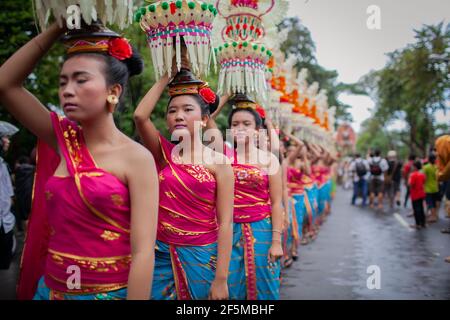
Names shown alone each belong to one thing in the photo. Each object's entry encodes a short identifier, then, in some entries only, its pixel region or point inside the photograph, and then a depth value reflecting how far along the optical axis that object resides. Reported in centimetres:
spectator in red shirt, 1288
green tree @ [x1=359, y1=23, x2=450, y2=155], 1612
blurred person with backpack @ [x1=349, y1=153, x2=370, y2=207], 1997
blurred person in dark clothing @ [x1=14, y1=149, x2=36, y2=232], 897
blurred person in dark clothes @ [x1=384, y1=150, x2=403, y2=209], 1902
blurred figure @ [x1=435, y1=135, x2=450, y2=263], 651
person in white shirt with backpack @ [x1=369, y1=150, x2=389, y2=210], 1884
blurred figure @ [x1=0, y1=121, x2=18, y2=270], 599
